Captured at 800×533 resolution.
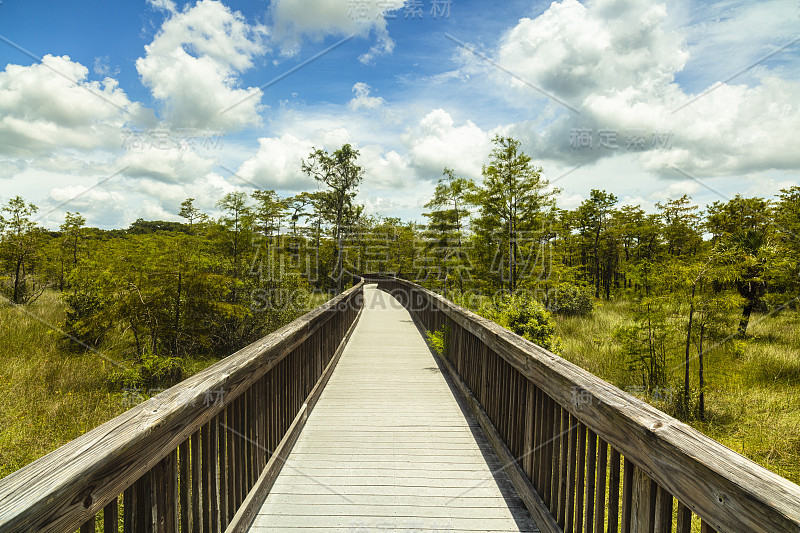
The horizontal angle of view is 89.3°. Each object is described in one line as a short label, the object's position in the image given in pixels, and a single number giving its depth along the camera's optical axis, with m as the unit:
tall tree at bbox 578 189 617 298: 36.56
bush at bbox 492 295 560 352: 6.17
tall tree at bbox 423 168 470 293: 20.83
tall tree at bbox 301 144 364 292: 34.69
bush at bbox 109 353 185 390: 8.55
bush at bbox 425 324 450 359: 7.07
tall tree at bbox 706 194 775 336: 8.13
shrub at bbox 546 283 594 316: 20.81
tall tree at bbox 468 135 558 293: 16.09
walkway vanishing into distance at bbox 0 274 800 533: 1.21
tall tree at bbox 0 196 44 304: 15.59
